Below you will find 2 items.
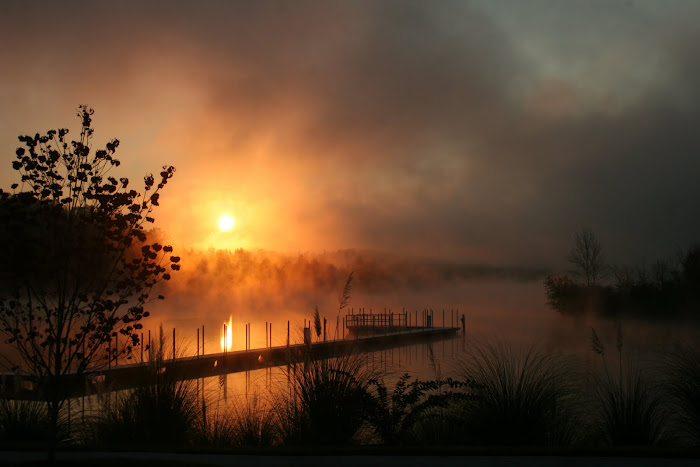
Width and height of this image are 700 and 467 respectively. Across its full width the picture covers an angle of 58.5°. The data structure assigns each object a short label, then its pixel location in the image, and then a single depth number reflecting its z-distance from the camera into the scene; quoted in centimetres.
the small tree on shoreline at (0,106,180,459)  738
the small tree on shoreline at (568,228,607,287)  5744
